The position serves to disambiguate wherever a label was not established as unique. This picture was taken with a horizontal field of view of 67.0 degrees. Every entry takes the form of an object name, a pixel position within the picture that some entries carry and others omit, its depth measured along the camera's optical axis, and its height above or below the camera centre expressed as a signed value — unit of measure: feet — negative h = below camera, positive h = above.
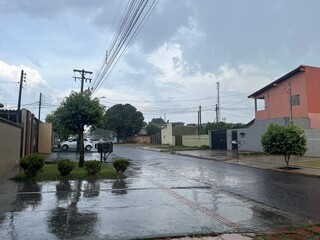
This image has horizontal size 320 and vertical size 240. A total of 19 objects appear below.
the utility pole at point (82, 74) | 92.79 +24.01
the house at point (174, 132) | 146.11 +3.10
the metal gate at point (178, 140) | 145.00 -1.85
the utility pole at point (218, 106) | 148.46 +19.05
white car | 103.19 -3.37
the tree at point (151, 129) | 222.11 +7.11
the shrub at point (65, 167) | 34.53 -4.40
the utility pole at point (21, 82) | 85.60 +20.61
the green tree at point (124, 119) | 216.19 +15.40
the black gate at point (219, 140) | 104.85 -1.23
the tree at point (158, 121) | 366.13 +24.31
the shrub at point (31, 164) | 33.35 -3.86
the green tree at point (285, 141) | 46.84 -0.67
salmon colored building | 83.87 +15.48
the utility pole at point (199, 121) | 159.94 +11.12
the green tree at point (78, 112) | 44.24 +4.41
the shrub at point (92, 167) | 35.30 -4.48
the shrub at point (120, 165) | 37.57 -4.42
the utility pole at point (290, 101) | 85.21 +13.04
